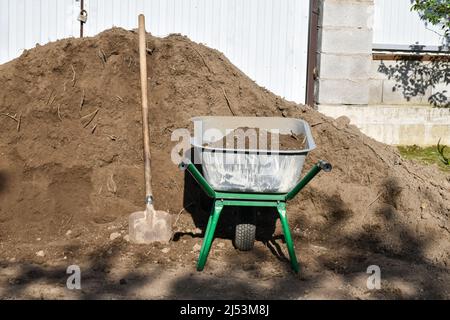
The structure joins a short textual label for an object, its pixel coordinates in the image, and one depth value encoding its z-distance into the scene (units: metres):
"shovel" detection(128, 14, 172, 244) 5.41
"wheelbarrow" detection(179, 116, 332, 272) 4.84
